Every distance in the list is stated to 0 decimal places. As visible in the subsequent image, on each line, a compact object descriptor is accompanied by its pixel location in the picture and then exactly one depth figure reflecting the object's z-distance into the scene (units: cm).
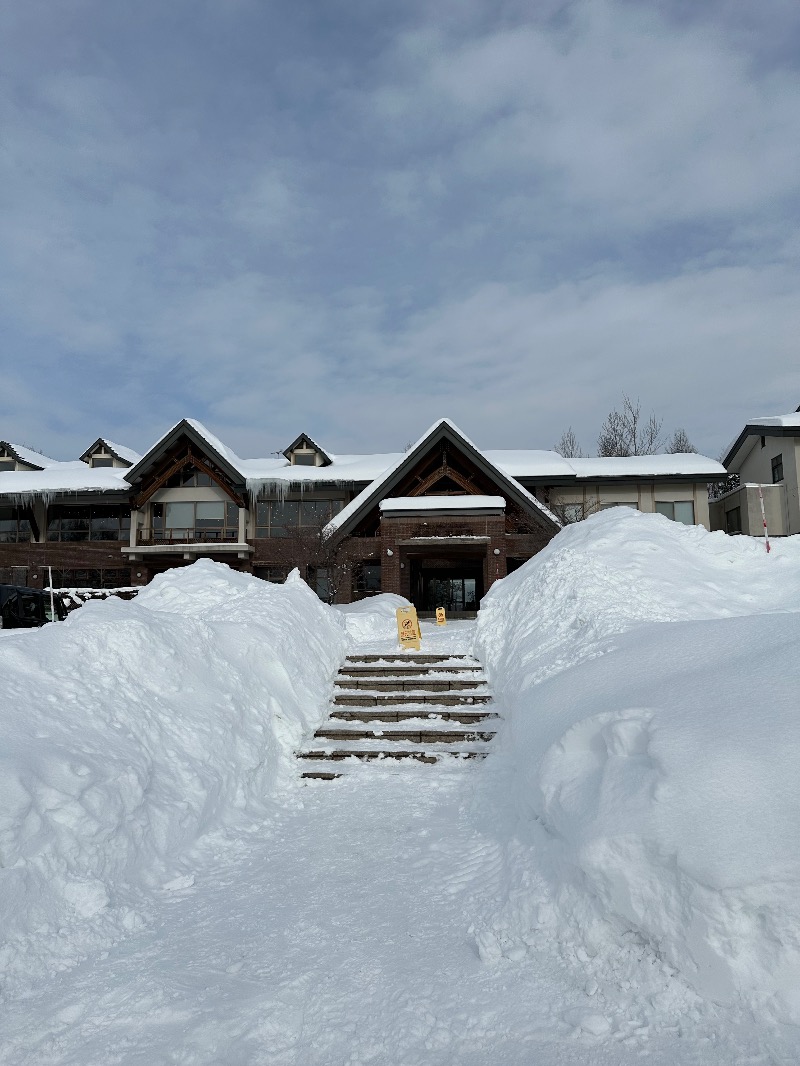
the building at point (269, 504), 2261
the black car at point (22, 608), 1441
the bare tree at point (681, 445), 4234
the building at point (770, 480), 2539
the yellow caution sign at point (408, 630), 1061
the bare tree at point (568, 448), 4496
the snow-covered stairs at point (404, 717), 667
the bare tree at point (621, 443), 4169
